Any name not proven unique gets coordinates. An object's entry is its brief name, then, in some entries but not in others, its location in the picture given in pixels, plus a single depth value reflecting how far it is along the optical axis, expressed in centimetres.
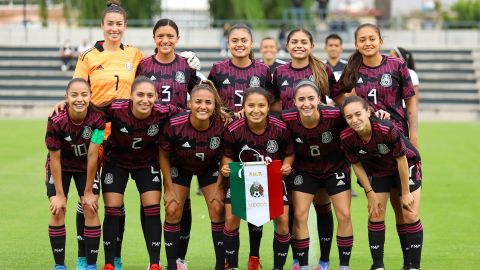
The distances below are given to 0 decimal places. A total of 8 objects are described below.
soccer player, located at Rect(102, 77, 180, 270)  842
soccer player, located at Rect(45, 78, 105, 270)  827
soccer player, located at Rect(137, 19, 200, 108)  884
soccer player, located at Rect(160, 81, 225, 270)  841
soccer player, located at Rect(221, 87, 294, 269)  825
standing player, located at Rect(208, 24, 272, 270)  884
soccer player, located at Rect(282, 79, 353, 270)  839
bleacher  3114
